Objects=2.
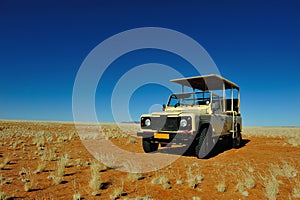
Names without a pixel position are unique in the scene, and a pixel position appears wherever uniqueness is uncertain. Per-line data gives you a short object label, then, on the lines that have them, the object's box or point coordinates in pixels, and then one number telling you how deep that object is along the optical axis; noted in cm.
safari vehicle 692
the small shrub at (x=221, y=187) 418
